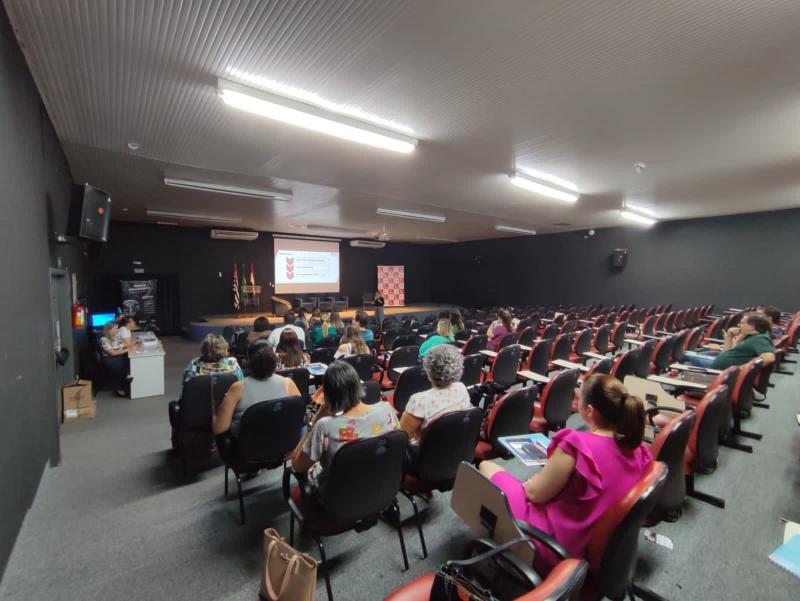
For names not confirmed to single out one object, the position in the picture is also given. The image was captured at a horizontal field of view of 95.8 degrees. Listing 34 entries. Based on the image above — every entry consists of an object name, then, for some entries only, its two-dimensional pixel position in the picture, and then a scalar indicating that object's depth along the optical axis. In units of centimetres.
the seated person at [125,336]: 581
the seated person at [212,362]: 318
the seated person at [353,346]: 435
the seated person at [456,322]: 641
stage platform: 1037
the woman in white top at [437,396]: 226
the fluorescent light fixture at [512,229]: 1169
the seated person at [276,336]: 502
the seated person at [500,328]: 556
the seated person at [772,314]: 488
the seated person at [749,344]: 375
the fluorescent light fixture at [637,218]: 864
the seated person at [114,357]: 551
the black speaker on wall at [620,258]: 1177
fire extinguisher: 502
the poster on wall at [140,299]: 1079
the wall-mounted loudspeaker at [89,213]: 375
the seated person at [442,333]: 446
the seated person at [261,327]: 504
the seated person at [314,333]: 620
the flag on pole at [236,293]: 1276
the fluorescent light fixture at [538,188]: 571
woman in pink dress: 137
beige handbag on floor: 149
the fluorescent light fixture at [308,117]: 307
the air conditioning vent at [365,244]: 1545
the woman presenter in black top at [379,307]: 1338
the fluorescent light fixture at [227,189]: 591
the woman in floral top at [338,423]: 187
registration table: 518
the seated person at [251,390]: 252
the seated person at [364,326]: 589
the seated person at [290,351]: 378
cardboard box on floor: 425
